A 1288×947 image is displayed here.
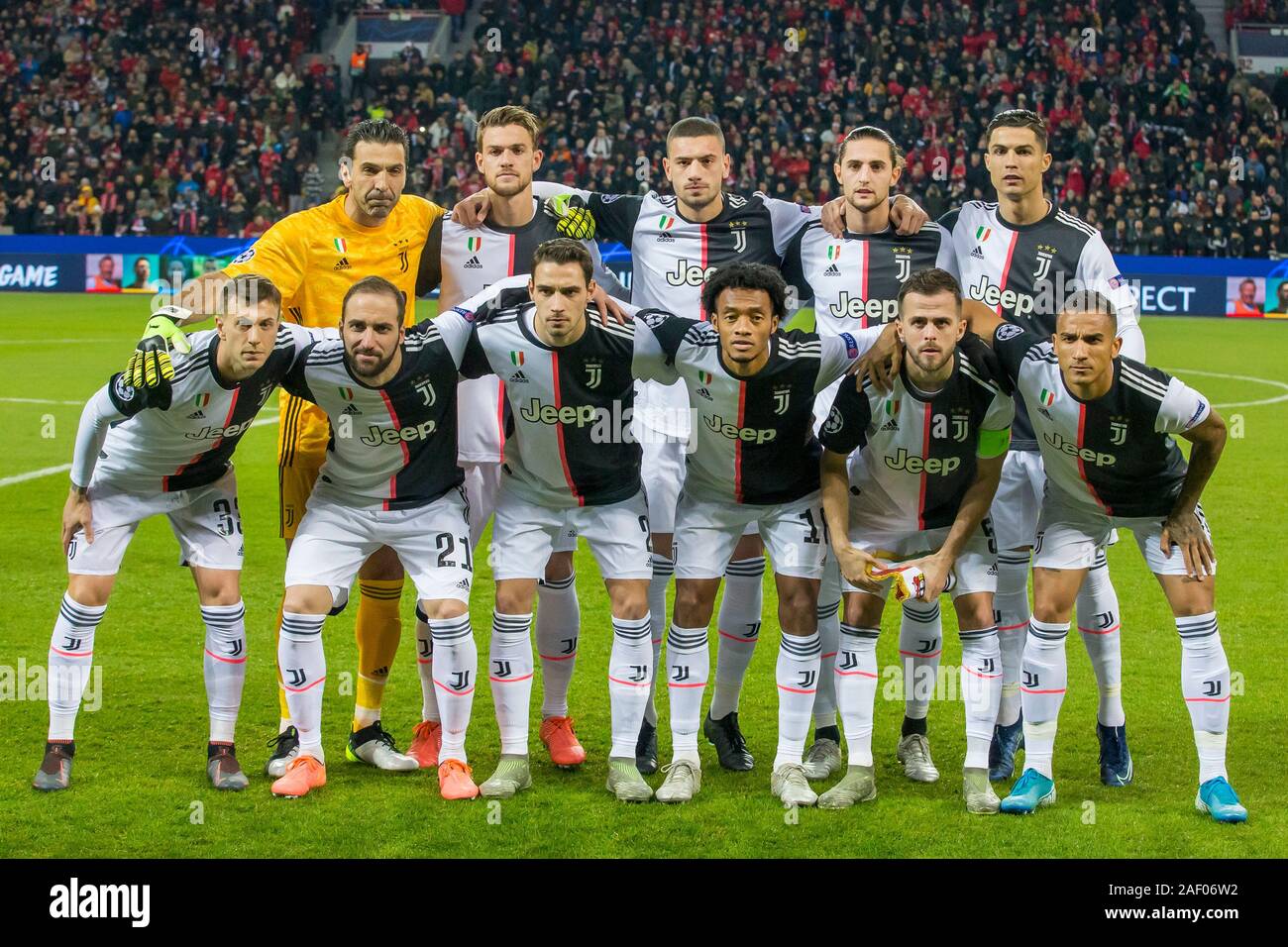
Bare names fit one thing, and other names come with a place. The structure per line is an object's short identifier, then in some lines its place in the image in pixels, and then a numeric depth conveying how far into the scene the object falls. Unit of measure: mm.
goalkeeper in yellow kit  6168
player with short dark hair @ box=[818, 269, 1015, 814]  5551
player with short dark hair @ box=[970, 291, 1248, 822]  5352
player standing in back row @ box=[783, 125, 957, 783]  6129
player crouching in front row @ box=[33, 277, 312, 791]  5547
